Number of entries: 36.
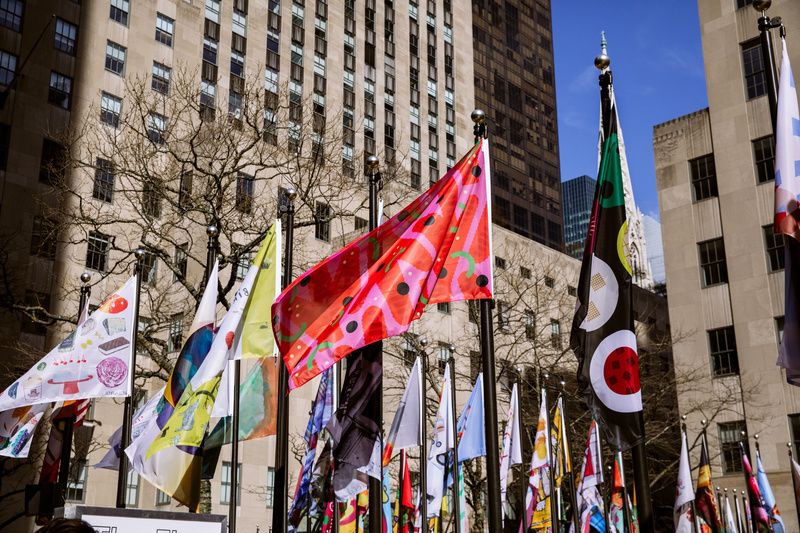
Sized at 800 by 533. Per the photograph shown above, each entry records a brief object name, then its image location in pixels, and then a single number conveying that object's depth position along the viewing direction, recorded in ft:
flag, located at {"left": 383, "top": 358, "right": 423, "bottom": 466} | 64.69
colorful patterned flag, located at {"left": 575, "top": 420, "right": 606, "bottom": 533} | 91.50
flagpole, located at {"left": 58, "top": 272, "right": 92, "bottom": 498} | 58.90
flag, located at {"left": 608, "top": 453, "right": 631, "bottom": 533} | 103.32
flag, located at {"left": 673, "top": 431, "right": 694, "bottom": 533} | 94.12
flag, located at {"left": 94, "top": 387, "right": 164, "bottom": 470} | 65.92
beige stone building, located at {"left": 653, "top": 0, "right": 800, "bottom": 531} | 143.64
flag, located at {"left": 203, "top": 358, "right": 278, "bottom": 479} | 52.65
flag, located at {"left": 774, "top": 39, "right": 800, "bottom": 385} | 31.48
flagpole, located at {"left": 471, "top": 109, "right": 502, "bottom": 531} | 32.81
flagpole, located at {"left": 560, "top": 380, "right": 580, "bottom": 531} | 83.63
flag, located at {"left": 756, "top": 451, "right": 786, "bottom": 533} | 106.11
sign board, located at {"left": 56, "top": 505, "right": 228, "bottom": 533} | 28.78
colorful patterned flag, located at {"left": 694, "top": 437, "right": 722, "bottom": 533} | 103.76
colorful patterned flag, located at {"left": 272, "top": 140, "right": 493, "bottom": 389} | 35.94
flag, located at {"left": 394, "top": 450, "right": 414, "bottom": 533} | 89.71
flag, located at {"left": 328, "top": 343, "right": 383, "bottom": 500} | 39.42
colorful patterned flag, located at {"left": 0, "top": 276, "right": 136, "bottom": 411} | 54.03
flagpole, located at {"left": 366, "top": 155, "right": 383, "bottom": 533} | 37.73
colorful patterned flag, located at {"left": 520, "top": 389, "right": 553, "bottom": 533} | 85.10
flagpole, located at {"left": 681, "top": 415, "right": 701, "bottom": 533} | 105.38
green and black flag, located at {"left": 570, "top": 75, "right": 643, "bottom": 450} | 30.22
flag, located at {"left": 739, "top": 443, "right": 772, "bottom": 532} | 104.01
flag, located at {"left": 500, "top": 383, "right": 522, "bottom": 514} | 83.51
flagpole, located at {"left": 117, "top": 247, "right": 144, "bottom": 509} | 54.80
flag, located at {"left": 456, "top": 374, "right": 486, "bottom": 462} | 77.92
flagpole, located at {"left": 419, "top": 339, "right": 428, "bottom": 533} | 65.82
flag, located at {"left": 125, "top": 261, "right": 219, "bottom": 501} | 46.68
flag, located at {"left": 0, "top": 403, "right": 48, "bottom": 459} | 61.16
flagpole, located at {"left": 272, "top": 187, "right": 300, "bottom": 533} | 41.81
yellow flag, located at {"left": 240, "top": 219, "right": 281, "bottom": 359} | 48.83
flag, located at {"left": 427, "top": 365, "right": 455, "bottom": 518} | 75.41
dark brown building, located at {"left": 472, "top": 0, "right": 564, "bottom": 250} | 383.24
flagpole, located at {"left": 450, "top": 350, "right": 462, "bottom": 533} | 67.15
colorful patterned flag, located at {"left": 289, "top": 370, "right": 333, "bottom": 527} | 58.03
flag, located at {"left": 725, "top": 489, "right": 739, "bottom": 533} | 122.72
